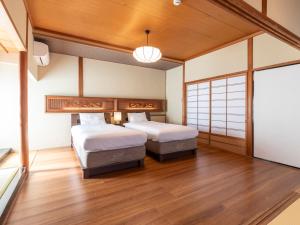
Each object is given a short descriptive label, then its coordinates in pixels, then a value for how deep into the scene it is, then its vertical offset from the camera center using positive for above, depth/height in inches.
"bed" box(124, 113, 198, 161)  128.1 -26.4
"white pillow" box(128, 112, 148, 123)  197.2 -10.5
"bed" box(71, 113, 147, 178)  98.3 -25.9
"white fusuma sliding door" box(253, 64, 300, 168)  113.5 -4.8
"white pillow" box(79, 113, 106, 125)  166.2 -10.4
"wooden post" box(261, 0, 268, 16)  66.6 +40.6
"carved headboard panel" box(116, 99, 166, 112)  205.0 +4.5
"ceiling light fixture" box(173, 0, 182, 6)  93.1 +59.3
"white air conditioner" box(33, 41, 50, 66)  132.6 +46.3
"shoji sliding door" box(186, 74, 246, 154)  148.4 -2.3
